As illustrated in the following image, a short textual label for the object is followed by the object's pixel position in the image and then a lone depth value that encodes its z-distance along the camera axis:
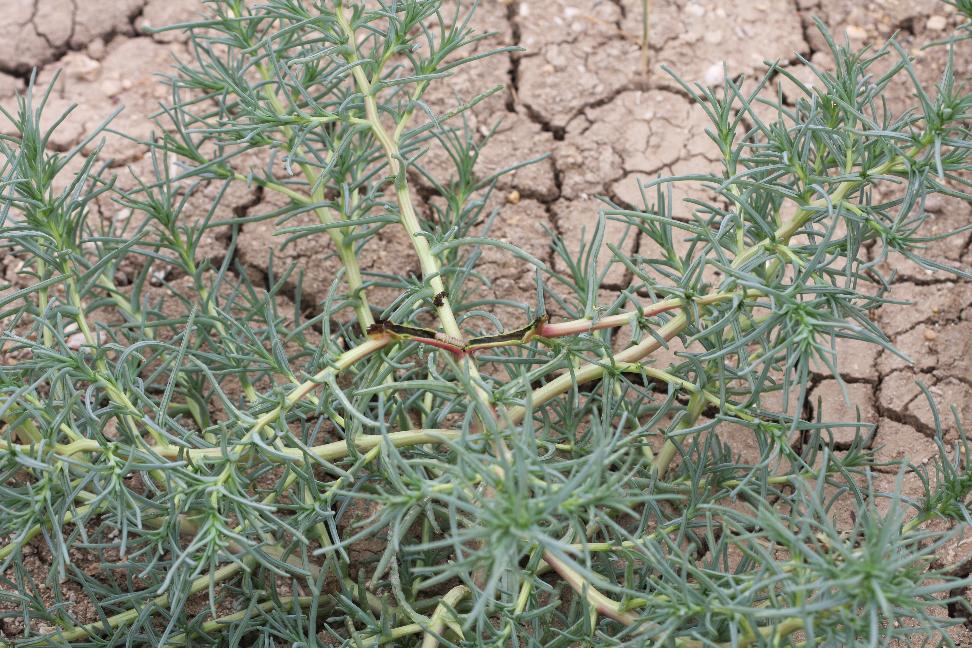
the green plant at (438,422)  1.74
